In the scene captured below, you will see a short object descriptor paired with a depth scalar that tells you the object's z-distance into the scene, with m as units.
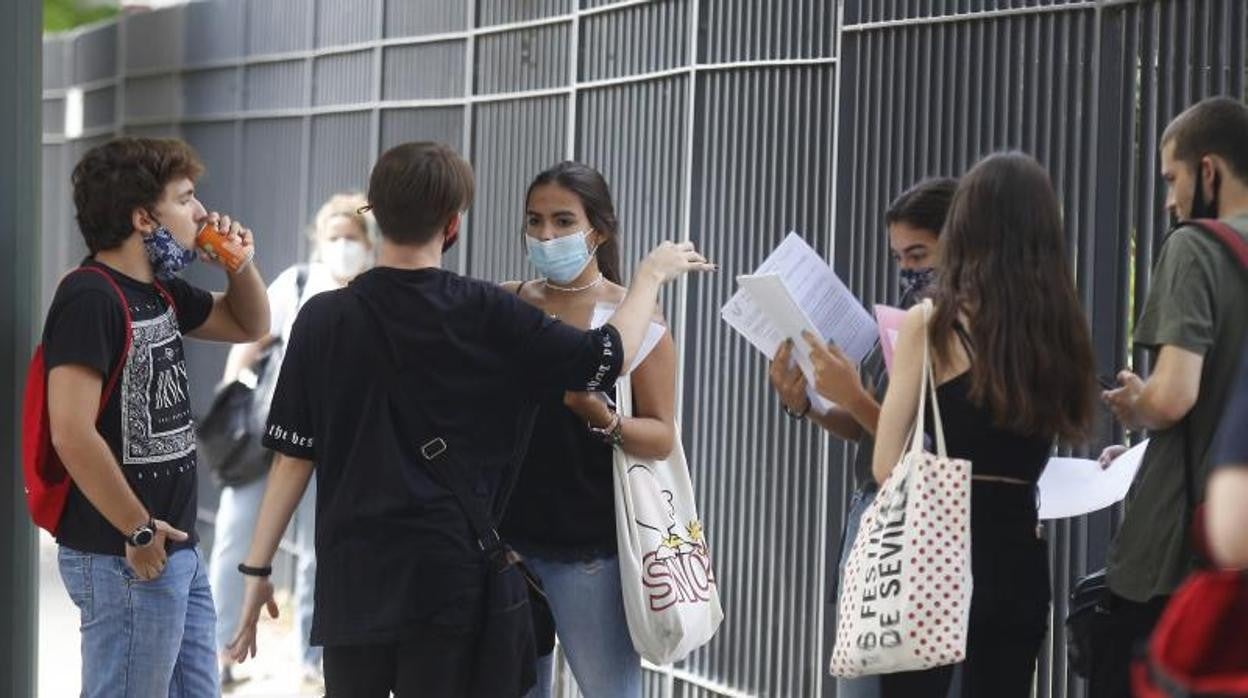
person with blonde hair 16.87
